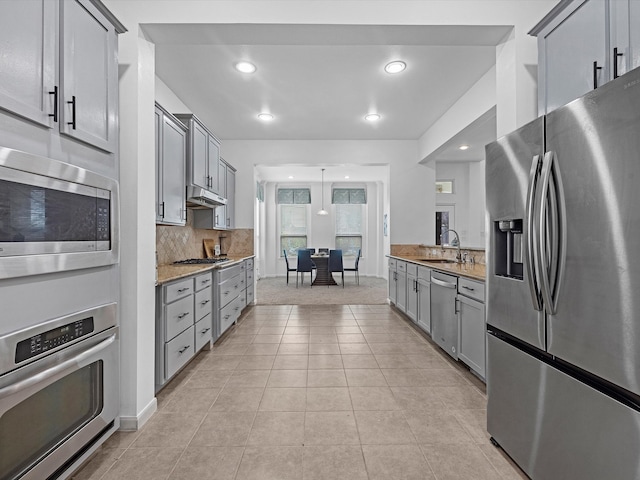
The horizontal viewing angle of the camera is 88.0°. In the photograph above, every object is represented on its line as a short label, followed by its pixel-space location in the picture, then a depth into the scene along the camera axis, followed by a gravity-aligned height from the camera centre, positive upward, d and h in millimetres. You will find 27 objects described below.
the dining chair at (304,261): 7848 -494
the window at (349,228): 9898 +368
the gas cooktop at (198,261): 3875 -258
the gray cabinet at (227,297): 3559 -675
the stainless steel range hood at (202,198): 3533 +490
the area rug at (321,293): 5977 -1093
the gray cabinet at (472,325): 2512 -680
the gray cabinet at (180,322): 2352 -666
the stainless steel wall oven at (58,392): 1182 -643
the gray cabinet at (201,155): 3520 +990
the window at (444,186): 7602 +1253
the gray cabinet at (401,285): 4613 -651
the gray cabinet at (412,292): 4094 -662
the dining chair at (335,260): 7820 -467
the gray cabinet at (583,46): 1419 +931
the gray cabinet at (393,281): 5137 -649
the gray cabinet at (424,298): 3645 -661
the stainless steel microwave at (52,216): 1168 +100
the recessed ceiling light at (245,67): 3287 +1752
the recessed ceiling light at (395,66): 3285 +1759
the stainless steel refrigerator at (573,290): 1042 -190
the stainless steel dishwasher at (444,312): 2982 -695
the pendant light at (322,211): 9048 +817
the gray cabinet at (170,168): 2867 +669
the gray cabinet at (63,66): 1211 +738
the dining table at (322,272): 7985 -770
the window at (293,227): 9938 +397
